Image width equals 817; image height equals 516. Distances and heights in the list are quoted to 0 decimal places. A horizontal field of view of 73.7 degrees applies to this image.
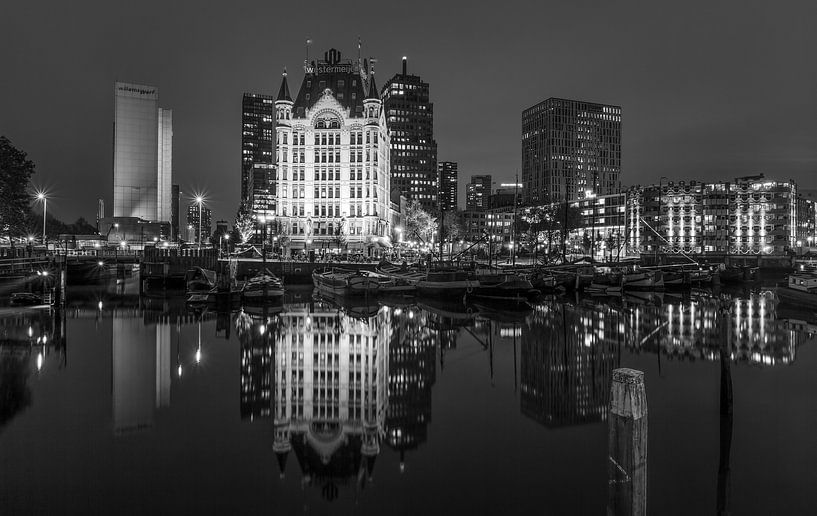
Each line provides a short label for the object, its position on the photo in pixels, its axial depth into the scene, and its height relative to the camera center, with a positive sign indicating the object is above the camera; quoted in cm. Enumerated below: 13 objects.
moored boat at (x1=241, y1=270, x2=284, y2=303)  4953 -318
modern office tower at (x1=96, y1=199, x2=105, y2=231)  16475 +1399
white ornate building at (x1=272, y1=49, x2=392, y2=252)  11350 +1815
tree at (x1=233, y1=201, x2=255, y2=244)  12224 +746
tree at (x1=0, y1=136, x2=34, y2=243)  5397 +677
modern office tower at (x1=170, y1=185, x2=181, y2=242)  15508 +646
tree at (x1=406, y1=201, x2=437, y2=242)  13046 +795
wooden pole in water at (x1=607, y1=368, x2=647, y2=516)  796 -272
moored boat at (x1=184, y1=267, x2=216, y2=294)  5381 -254
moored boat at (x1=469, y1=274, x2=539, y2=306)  5138 -297
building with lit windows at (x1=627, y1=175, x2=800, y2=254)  13888 +1129
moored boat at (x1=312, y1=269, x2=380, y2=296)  5322 -267
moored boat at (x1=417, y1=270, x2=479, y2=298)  5384 -257
